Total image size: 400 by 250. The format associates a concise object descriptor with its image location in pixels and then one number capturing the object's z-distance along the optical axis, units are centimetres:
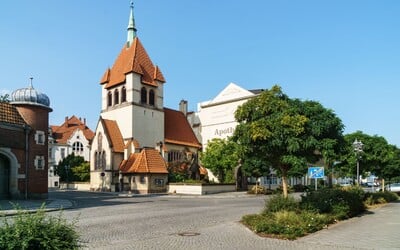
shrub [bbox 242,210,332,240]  1329
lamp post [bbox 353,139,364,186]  2823
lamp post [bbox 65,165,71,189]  6618
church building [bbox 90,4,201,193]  5238
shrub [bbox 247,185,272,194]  4966
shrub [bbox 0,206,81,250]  567
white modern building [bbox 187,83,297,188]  6500
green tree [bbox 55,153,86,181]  6581
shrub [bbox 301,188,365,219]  1758
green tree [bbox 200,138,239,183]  5662
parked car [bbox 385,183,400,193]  4791
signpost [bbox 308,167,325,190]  2230
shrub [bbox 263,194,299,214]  1666
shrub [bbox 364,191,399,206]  2655
